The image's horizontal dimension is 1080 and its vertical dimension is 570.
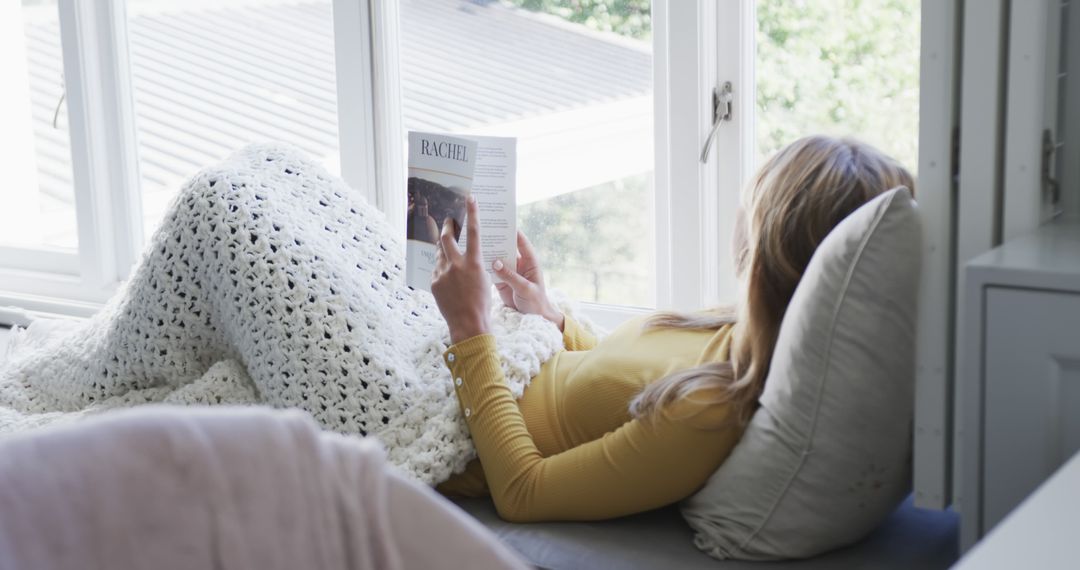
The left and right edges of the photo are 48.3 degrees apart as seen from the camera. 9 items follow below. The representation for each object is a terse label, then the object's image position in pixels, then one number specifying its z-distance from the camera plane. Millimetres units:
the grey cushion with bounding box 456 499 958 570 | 1474
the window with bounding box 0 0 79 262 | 3221
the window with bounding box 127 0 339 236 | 2787
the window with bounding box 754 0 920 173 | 1980
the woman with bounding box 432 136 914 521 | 1500
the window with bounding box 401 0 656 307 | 2279
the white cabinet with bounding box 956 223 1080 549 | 1255
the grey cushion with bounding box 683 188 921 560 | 1338
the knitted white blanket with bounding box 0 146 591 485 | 1769
